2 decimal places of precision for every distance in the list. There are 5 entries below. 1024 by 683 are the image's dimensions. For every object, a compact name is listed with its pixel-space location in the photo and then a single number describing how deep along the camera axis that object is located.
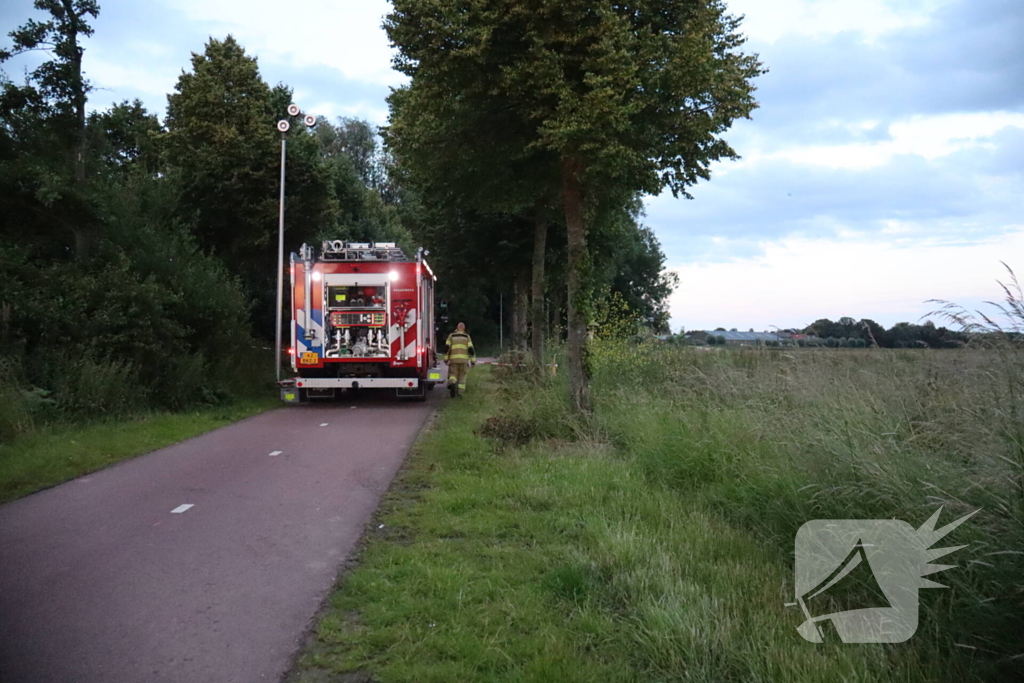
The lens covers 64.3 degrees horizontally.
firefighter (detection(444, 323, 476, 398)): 20.33
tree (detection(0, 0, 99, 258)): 15.44
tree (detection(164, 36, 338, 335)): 26.91
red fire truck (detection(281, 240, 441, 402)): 17.97
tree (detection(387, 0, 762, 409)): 10.45
